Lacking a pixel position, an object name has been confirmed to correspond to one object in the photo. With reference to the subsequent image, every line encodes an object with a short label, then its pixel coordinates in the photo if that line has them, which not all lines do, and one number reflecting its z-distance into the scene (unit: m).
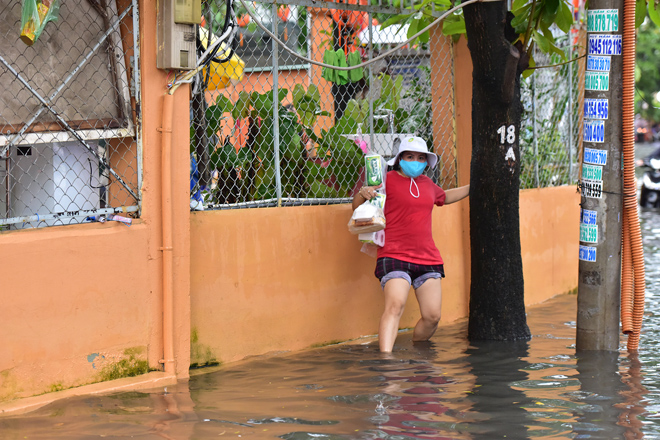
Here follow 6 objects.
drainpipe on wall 10.12
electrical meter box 9.98
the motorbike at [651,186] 34.69
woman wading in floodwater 11.83
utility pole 11.08
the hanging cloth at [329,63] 13.11
